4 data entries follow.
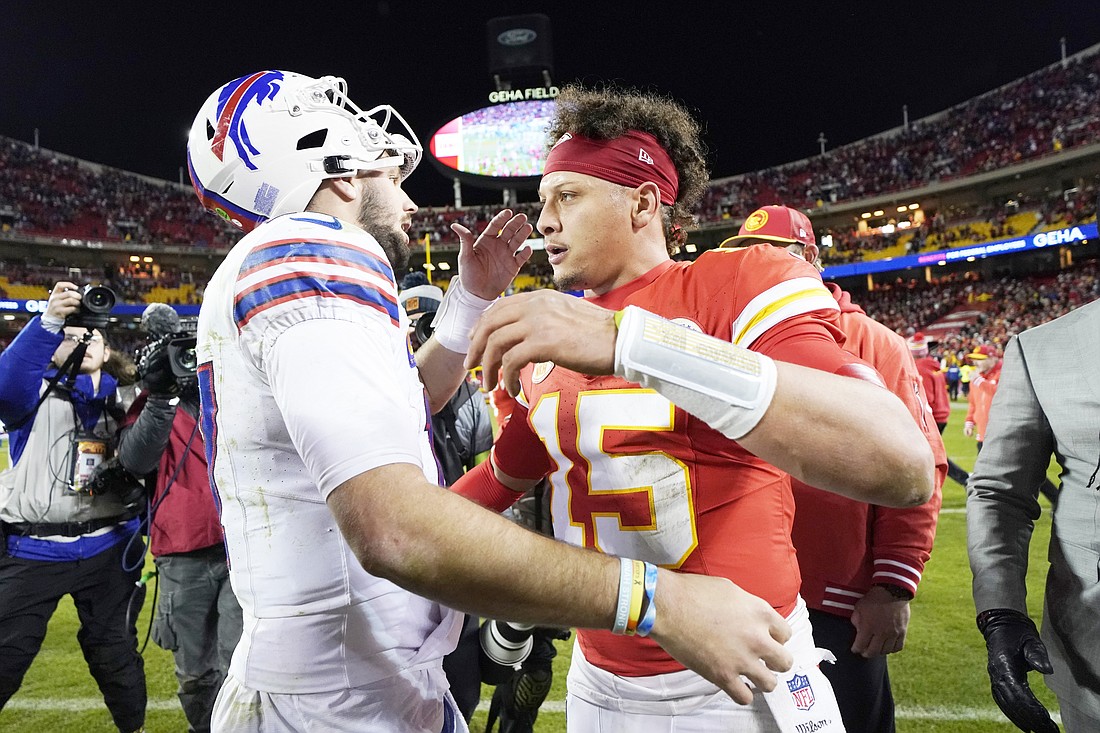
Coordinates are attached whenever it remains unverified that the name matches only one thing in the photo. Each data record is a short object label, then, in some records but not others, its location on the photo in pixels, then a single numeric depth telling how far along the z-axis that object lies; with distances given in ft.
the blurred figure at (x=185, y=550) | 11.24
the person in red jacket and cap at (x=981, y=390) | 32.58
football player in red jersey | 3.64
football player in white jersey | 3.44
